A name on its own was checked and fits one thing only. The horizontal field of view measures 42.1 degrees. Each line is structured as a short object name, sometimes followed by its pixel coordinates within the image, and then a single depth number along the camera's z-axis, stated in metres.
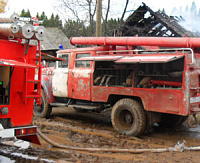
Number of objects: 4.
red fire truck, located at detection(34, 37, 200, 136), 6.04
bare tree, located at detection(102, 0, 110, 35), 14.50
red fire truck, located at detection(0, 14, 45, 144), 4.45
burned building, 14.64
